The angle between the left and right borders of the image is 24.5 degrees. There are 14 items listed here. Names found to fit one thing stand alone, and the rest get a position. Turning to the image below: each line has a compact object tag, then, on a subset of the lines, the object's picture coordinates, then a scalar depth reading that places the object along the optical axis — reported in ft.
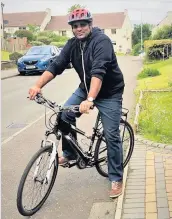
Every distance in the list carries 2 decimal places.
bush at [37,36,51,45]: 195.11
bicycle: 13.24
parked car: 73.49
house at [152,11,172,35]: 216.62
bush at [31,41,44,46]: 171.41
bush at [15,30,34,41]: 193.16
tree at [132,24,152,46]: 262.88
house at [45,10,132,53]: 273.25
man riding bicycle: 13.28
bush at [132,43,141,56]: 201.34
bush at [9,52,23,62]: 105.91
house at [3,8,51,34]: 285.02
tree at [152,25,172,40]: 134.92
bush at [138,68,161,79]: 64.77
